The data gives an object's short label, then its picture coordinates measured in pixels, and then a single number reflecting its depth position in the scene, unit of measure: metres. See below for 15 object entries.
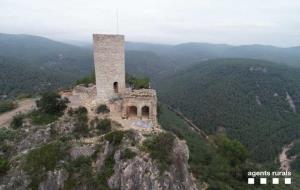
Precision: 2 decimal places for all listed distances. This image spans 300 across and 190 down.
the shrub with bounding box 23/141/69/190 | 15.24
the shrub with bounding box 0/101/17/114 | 24.45
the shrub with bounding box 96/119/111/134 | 17.74
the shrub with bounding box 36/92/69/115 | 20.34
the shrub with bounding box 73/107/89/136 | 17.97
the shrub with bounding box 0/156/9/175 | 15.81
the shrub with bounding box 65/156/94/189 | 14.96
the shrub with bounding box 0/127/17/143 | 18.20
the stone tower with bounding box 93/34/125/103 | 18.91
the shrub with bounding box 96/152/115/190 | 14.70
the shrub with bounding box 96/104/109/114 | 19.51
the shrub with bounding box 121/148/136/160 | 15.19
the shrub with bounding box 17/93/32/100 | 29.79
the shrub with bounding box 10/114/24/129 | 19.70
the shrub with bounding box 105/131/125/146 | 16.13
